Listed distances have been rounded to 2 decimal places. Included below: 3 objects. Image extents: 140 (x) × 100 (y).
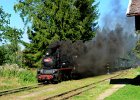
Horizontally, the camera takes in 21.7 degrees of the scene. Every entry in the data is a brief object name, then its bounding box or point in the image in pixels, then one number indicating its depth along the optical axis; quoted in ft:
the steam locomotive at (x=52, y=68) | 97.50
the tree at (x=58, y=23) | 148.77
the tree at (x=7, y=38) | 146.60
